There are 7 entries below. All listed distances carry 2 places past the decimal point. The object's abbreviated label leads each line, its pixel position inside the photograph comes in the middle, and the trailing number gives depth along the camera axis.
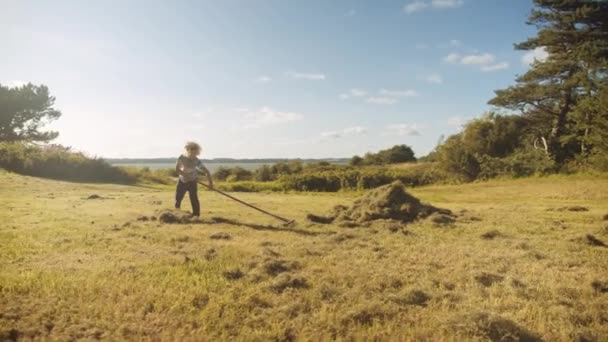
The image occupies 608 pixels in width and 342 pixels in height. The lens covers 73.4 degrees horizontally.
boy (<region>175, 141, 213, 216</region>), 8.73
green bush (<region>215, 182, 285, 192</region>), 20.57
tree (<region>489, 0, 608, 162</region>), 20.23
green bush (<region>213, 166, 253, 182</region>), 31.33
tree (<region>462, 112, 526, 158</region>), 25.50
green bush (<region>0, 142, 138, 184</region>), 19.34
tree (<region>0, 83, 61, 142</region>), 32.62
